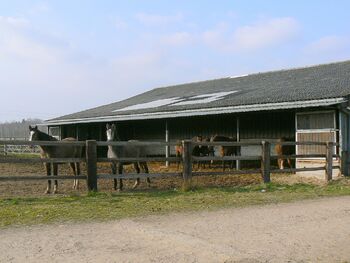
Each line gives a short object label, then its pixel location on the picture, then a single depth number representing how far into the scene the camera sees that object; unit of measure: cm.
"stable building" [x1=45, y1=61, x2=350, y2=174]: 1605
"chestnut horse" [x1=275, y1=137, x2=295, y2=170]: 1725
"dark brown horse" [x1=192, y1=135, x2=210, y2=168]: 2105
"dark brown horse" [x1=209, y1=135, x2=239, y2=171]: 1989
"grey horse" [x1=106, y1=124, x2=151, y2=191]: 1299
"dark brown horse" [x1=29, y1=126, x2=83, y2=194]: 1260
